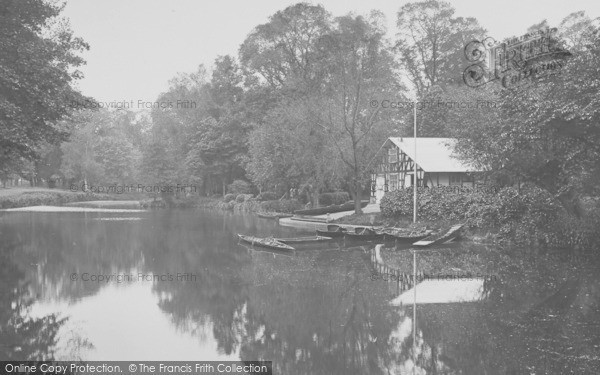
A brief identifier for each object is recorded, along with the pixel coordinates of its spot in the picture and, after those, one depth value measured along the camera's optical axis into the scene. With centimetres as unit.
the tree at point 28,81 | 1831
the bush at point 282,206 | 5006
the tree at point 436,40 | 5822
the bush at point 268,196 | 5662
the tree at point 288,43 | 5238
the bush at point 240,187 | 6312
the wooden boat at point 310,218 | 3774
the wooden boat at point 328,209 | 4338
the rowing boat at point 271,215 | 4638
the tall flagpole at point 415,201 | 3094
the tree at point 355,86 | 3541
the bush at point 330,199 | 5056
